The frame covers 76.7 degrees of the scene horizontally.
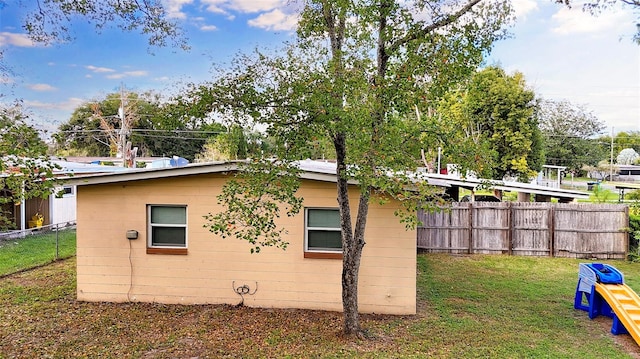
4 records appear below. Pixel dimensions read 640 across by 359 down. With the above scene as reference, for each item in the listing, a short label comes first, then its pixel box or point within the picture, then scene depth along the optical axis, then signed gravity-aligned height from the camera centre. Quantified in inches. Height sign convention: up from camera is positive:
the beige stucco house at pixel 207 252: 291.6 -56.9
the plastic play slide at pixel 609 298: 245.3 -79.4
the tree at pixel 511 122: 886.4 +123.0
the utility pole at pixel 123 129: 958.7 +115.8
